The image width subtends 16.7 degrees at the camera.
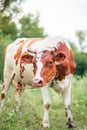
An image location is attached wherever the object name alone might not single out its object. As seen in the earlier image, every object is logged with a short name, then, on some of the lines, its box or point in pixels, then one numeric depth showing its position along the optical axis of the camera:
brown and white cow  5.26
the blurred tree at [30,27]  33.52
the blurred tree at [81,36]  45.24
